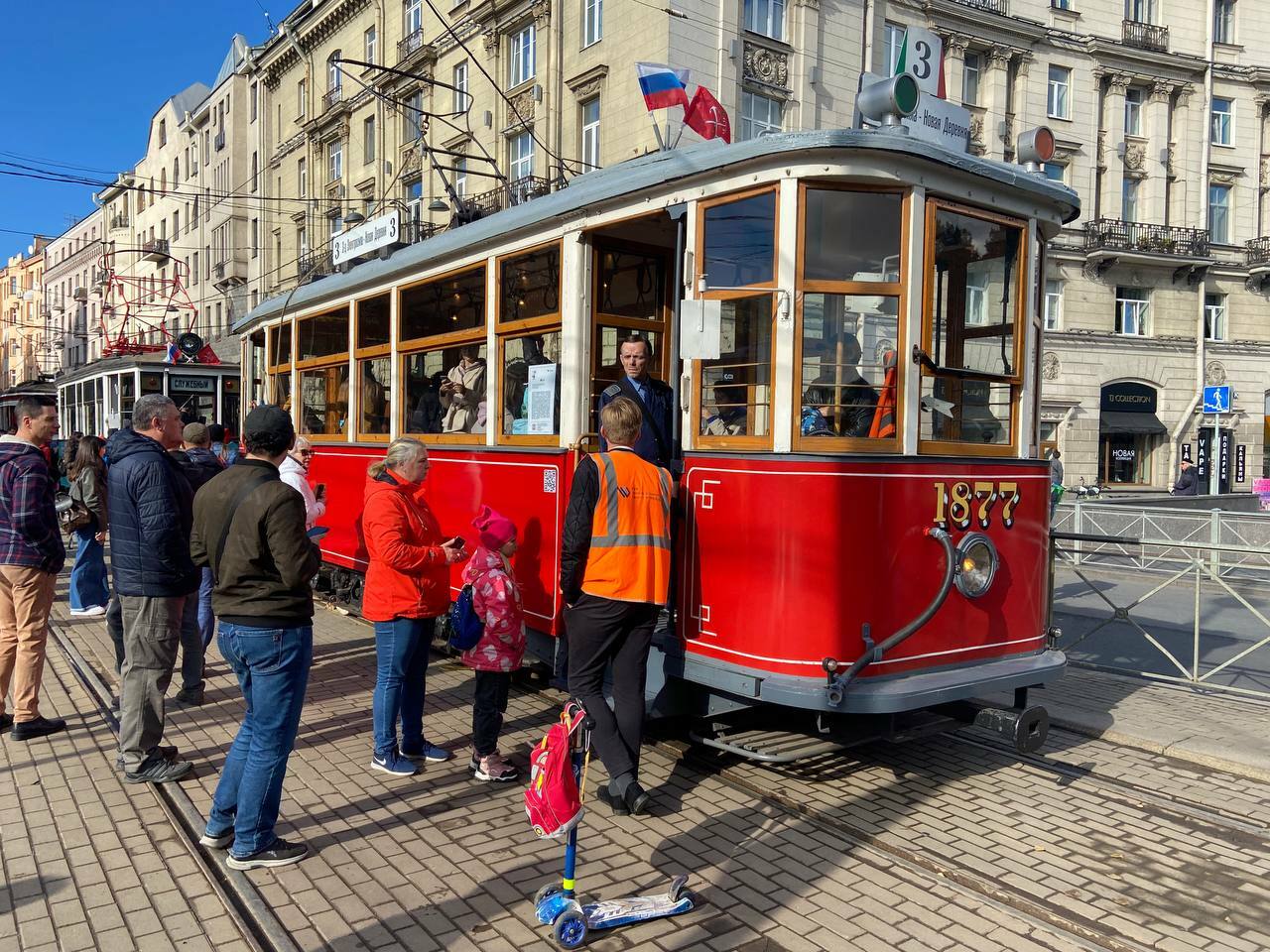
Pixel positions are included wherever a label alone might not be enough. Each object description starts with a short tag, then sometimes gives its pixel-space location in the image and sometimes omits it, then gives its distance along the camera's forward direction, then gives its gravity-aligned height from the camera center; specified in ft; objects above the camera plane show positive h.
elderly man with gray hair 16.39 -2.65
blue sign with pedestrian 68.59 +1.87
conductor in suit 17.29 +0.36
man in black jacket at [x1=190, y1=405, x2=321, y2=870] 12.84 -2.52
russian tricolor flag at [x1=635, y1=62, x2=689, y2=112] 29.12 +9.82
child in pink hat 16.53 -3.67
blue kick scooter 11.27 -5.81
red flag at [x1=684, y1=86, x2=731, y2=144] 29.30 +10.14
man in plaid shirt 18.35 -2.76
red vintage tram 15.42 +0.19
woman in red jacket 16.25 -2.73
